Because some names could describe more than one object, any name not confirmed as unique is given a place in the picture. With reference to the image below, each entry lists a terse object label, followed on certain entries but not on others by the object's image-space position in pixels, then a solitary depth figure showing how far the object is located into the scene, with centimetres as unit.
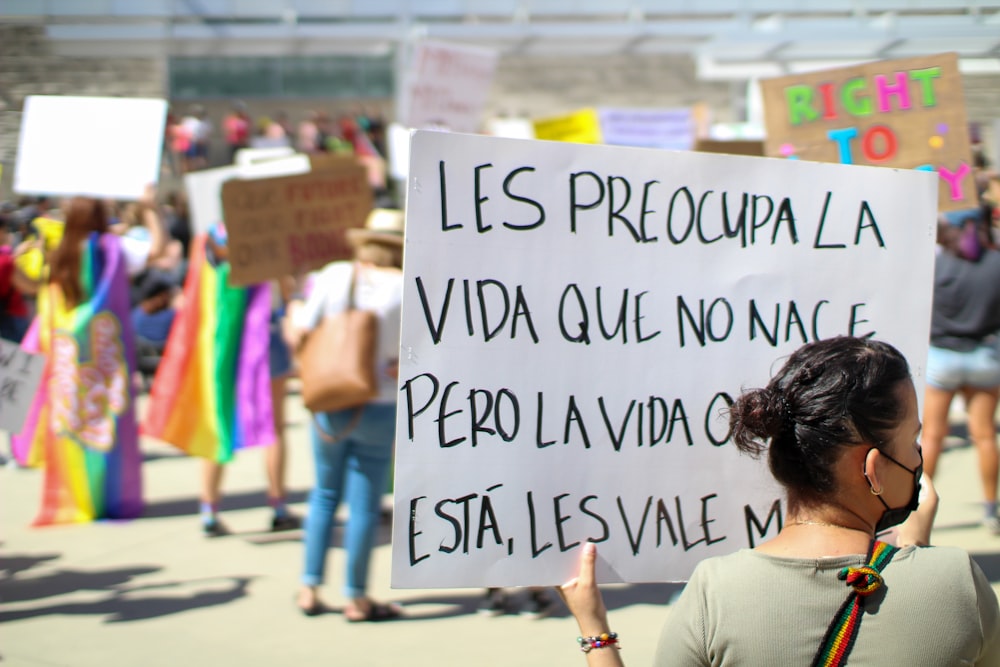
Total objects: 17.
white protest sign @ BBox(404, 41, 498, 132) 811
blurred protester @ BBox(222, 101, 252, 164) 2041
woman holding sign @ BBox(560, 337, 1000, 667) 149
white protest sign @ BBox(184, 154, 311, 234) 543
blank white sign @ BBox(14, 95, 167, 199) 505
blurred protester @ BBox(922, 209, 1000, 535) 504
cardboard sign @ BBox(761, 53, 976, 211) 337
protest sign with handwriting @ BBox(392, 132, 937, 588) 200
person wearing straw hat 398
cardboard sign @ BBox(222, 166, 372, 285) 454
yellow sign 837
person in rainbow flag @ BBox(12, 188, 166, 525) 532
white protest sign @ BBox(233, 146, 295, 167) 579
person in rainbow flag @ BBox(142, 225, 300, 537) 531
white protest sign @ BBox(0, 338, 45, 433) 419
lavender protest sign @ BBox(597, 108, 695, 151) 1044
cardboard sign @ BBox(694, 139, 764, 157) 474
